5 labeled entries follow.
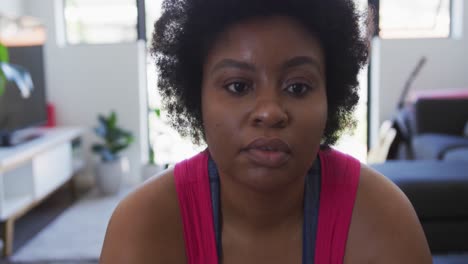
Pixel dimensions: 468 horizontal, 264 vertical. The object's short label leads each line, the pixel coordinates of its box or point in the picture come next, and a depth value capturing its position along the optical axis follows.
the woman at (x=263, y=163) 0.65
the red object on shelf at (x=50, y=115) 3.78
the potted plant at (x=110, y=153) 3.61
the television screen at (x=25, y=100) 2.90
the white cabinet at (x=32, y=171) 2.62
